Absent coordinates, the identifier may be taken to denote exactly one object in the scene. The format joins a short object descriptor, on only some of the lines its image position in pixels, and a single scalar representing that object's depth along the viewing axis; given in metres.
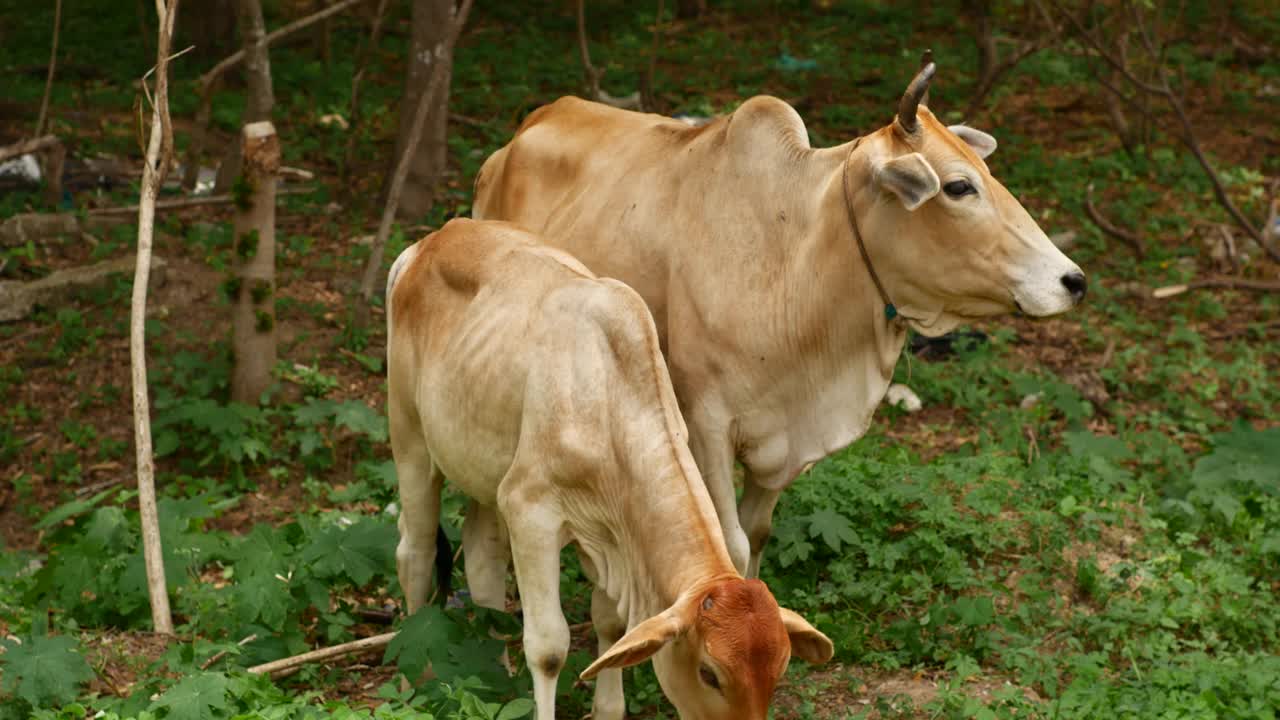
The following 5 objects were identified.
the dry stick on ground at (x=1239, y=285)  18.62
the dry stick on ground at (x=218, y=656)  10.30
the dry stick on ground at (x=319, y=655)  10.37
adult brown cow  9.88
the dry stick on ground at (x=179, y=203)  18.14
